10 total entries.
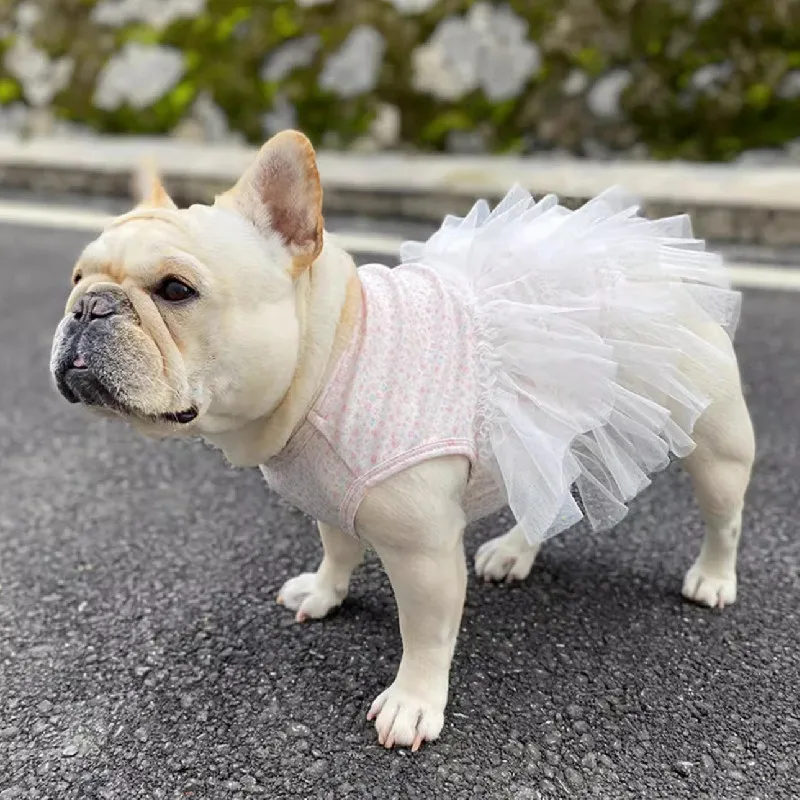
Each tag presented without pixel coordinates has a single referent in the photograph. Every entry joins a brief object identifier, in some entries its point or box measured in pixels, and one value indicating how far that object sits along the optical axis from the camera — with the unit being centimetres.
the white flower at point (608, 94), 439
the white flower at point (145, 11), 525
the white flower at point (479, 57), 460
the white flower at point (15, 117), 571
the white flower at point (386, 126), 484
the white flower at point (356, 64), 484
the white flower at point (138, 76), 529
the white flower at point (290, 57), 495
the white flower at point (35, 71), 560
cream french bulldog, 124
